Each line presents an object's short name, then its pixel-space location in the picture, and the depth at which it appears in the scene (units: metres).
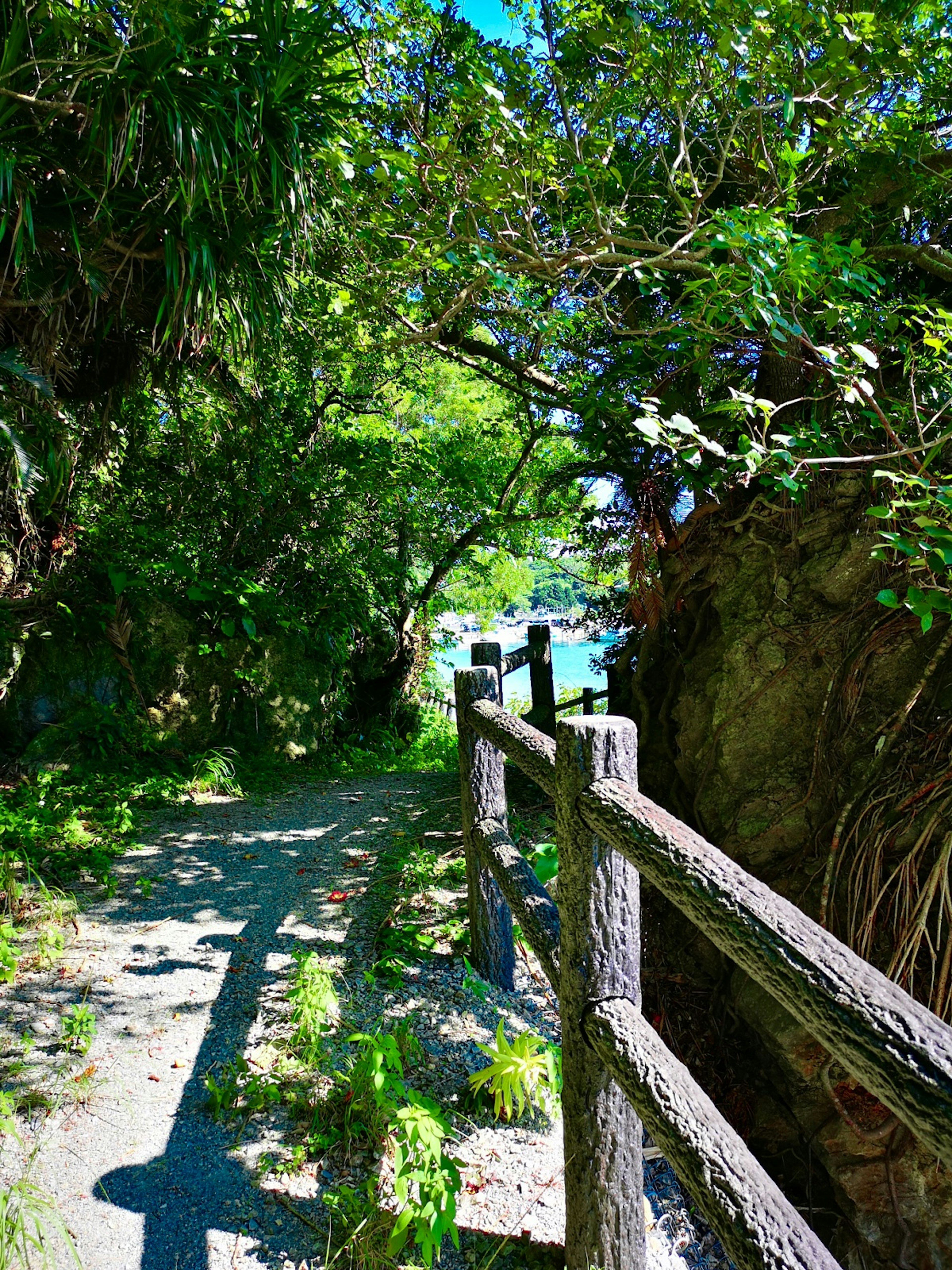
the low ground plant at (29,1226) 1.59
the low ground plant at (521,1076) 2.32
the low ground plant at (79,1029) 2.48
